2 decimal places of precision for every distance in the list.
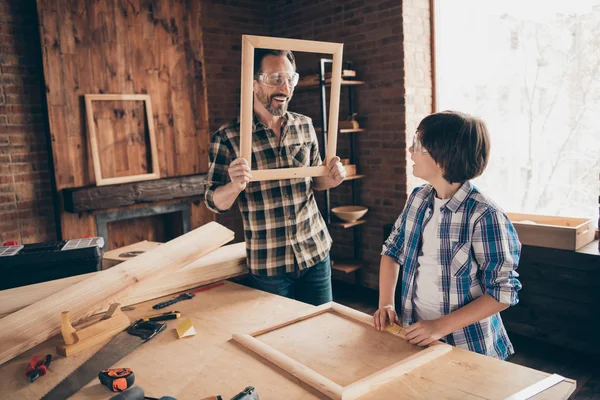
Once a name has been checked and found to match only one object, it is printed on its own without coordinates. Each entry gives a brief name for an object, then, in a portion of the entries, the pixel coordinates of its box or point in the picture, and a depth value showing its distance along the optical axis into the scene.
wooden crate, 3.04
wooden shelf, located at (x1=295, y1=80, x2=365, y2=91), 4.09
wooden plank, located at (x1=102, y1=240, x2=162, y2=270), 2.21
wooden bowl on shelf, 4.23
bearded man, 1.98
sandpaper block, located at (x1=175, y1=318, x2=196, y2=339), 1.50
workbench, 1.14
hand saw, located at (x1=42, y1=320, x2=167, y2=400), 1.21
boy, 1.43
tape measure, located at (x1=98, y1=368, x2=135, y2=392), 1.18
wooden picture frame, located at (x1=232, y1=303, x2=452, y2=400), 1.12
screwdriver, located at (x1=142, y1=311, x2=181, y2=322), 1.63
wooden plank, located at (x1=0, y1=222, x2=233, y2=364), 1.38
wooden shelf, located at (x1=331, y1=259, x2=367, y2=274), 4.32
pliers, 1.28
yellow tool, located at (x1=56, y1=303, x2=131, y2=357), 1.42
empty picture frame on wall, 3.72
